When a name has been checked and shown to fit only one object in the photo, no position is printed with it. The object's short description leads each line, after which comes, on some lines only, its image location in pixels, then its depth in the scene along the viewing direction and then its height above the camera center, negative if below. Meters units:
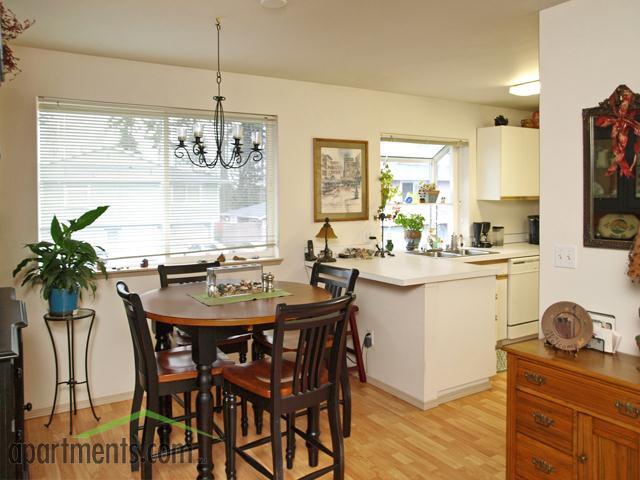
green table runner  2.66 -0.37
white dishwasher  4.80 -0.67
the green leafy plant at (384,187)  4.88 +0.39
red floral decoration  2.30 +0.46
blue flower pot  3.20 -0.44
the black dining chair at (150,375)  2.29 -0.69
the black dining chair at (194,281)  3.15 -0.36
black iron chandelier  3.91 +0.57
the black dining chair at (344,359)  2.95 -0.64
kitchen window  5.18 +0.53
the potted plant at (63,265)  3.14 -0.21
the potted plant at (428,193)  5.27 +0.35
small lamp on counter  4.28 -0.06
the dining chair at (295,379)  2.15 -0.69
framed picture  4.46 +0.44
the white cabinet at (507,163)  5.22 +0.67
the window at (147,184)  3.52 +0.35
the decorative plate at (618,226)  2.34 +0.00
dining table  2.31 -0.43
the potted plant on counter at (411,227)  5.11 +0.00
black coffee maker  5.38 -0.07
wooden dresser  1.97 -0.79
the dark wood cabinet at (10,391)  1.58 -0.56
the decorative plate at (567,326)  2.31 -0.47
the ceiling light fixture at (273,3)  2.60 +1.16
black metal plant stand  3.22 -0.84
